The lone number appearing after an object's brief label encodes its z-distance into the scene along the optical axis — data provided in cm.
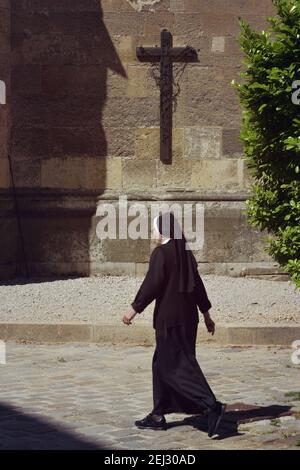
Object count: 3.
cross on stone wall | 2193
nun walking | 1142
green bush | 1270
